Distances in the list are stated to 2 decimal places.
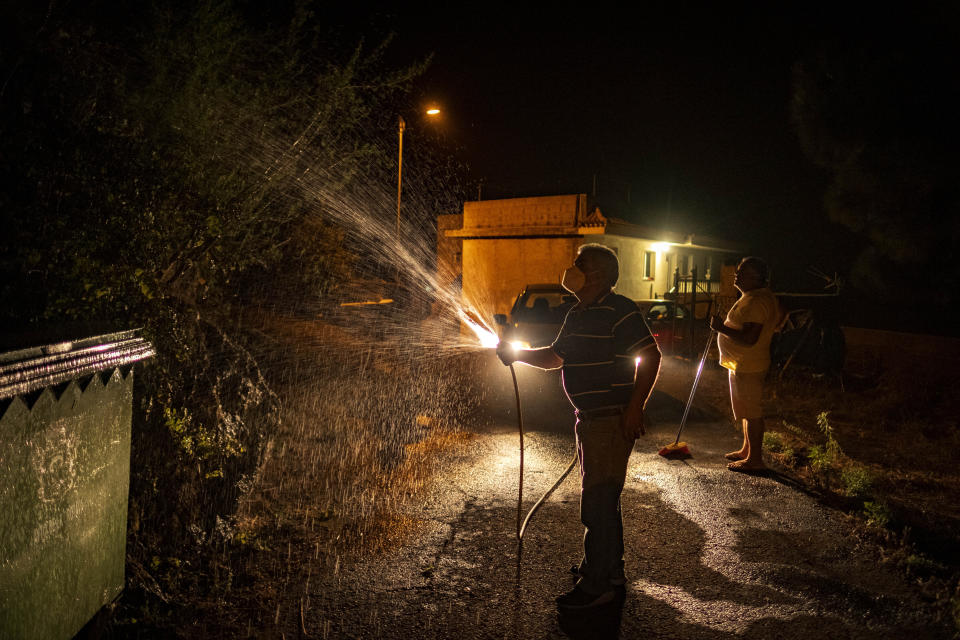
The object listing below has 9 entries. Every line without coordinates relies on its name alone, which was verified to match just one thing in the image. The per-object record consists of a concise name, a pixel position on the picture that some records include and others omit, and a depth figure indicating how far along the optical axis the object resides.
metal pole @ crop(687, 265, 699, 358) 12.40
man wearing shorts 5.59
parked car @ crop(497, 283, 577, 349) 10.52
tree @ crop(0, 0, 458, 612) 4.00
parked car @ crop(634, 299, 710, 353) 13.94
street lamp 22.00
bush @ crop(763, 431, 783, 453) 6.81
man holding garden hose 3.47
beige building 21.03
